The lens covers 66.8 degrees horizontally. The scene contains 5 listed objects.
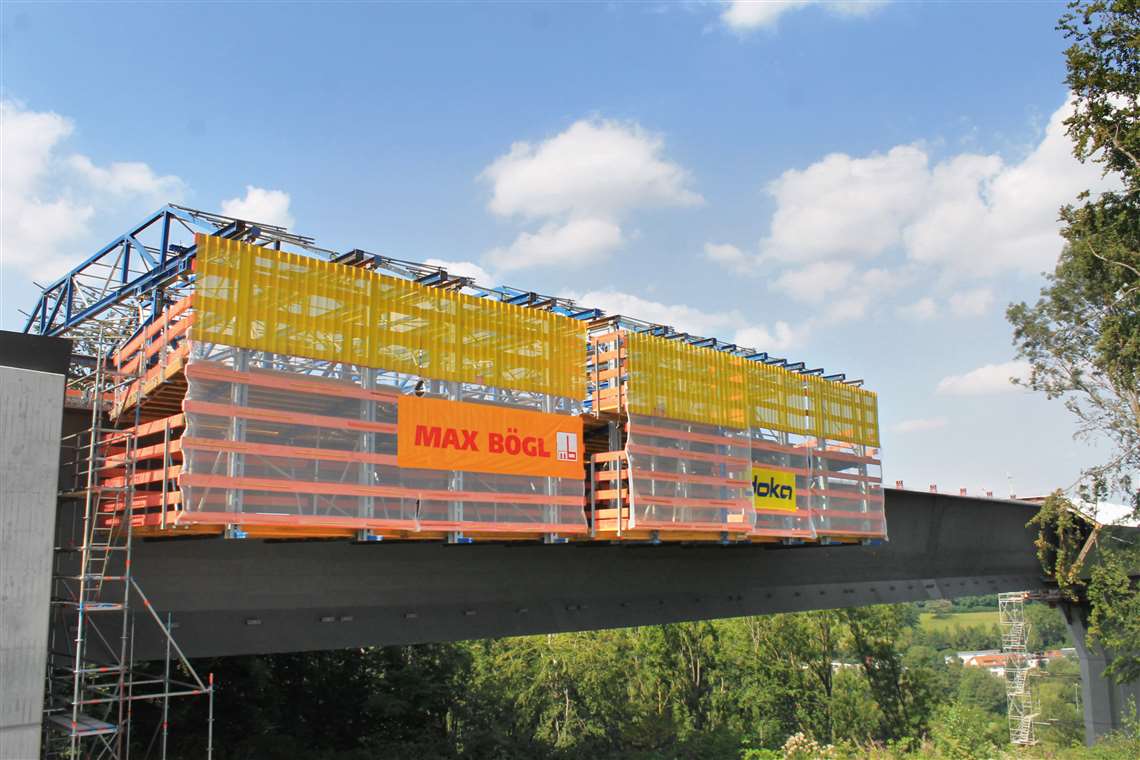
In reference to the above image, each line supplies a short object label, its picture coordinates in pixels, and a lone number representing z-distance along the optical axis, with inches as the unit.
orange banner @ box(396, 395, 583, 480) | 541.3
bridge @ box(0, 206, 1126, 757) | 460.4
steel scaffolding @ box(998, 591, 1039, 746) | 2149.4
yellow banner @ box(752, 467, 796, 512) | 752.3
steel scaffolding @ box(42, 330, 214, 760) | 463.5
